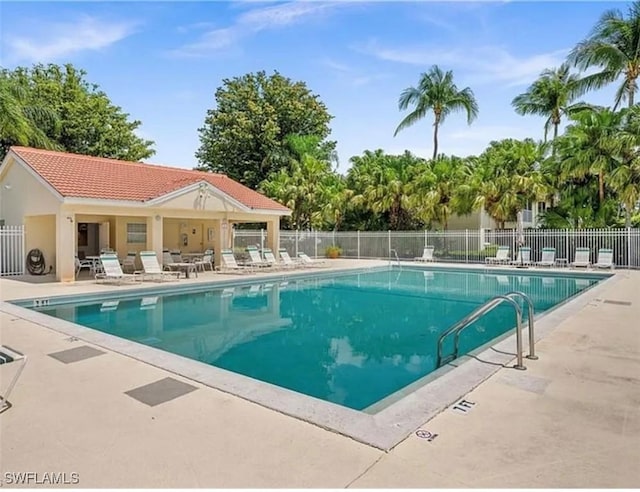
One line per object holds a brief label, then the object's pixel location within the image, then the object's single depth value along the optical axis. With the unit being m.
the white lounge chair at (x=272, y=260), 21.88
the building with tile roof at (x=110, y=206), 16.42
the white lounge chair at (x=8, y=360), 4.58
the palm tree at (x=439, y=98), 33.28
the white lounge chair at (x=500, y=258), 24.52
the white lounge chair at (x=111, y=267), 15.58
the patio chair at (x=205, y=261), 20.91
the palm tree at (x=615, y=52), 25.41
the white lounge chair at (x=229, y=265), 20.47
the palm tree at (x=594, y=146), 22.48
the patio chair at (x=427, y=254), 27.44
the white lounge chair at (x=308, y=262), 23.52
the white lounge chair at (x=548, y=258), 22.98
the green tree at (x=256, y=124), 41.44
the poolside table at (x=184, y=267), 18.03
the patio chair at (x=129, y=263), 19.12
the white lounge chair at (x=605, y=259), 21.36
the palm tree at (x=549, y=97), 32.94
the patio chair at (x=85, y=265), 17.79
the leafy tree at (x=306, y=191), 31.30
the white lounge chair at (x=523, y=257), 23.53
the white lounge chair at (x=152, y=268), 16.64
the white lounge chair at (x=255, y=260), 21.05
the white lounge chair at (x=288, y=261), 22.58
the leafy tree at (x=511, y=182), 24.55
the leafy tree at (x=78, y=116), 32.94
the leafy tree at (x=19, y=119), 20.38
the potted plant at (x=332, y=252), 31.08
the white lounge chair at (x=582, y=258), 21.77
